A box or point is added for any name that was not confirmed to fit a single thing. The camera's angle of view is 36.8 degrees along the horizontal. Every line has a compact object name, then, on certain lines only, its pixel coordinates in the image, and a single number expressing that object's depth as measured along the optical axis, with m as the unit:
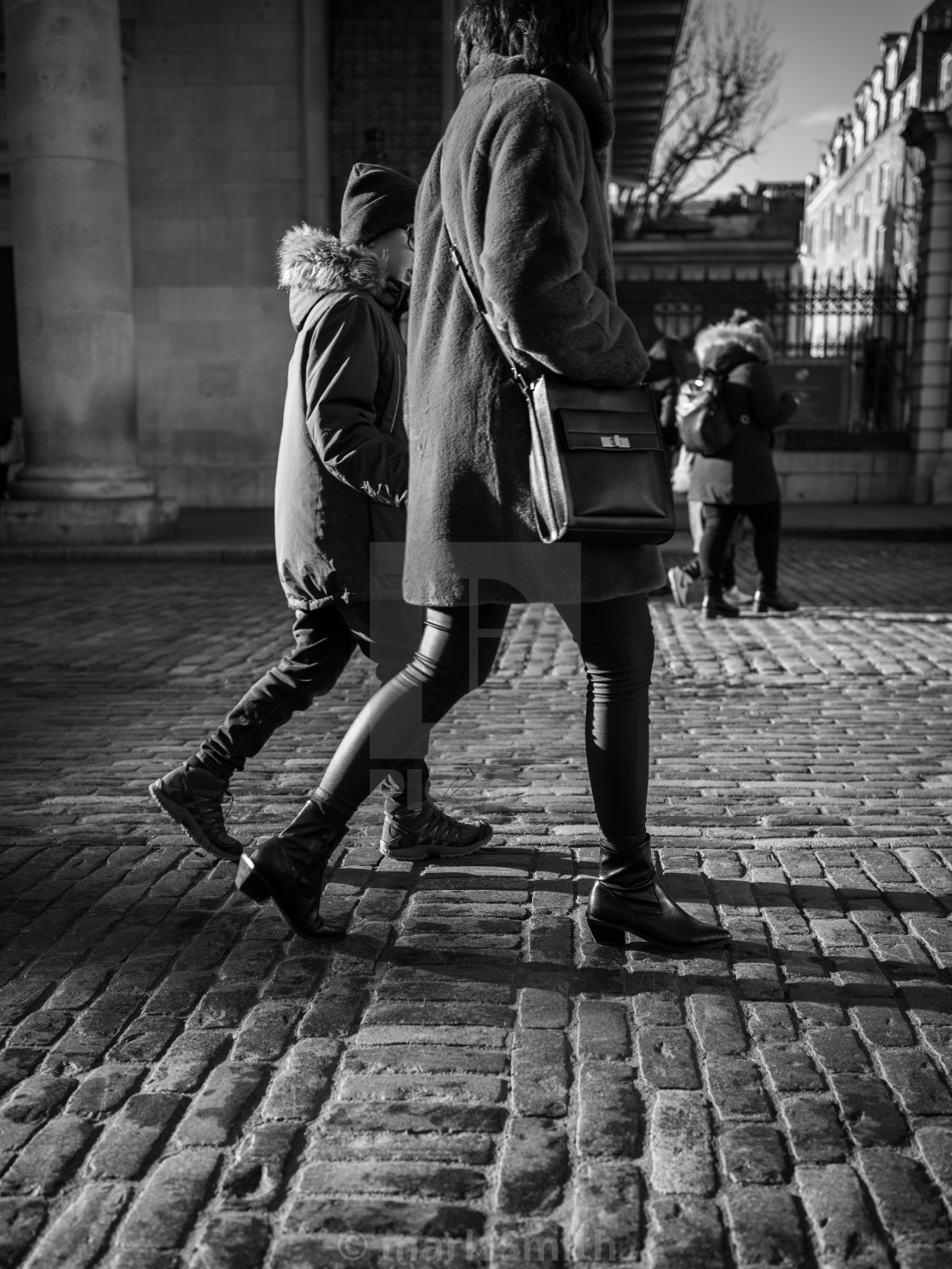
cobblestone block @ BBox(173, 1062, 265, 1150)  2.36
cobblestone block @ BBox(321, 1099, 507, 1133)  2.39
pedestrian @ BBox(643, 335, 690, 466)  10.48
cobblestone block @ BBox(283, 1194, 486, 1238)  2.08
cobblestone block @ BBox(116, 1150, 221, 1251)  2.07
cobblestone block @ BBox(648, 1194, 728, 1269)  2.02
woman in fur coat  2.84
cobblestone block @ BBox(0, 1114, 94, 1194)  2.22
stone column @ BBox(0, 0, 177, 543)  14.29
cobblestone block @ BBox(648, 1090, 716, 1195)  2.22
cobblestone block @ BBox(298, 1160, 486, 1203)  2.19
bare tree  33.41
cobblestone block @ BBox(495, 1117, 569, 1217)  2.16
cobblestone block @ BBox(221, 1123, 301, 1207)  2.18
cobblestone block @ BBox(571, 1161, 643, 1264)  2.04
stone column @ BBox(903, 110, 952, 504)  20.22
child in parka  3.63
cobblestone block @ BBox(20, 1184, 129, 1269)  2.02
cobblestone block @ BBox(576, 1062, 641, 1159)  2.33
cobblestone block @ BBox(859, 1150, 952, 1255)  2.09
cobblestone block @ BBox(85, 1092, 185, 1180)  2.27
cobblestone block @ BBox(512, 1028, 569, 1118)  2.47
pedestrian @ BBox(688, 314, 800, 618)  8.87
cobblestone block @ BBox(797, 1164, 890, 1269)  2.03
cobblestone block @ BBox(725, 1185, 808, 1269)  2.02
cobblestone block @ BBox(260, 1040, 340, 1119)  2.46
